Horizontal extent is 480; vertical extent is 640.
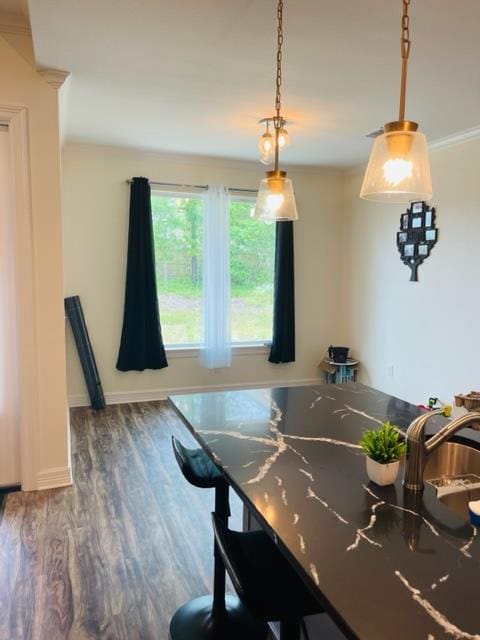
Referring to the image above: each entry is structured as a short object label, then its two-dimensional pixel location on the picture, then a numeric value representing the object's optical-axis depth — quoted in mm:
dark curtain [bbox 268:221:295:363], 5402
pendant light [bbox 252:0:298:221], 2029
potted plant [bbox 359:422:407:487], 1290
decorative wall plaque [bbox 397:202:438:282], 4344
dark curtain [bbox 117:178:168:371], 4793
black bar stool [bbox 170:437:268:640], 1781
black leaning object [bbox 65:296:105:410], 4656
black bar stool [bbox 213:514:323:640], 1161
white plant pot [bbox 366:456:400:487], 1291
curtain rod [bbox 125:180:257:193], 4940
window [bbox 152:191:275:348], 5117
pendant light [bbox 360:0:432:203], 1286
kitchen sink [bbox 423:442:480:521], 1483
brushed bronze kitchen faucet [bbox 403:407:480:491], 1285
